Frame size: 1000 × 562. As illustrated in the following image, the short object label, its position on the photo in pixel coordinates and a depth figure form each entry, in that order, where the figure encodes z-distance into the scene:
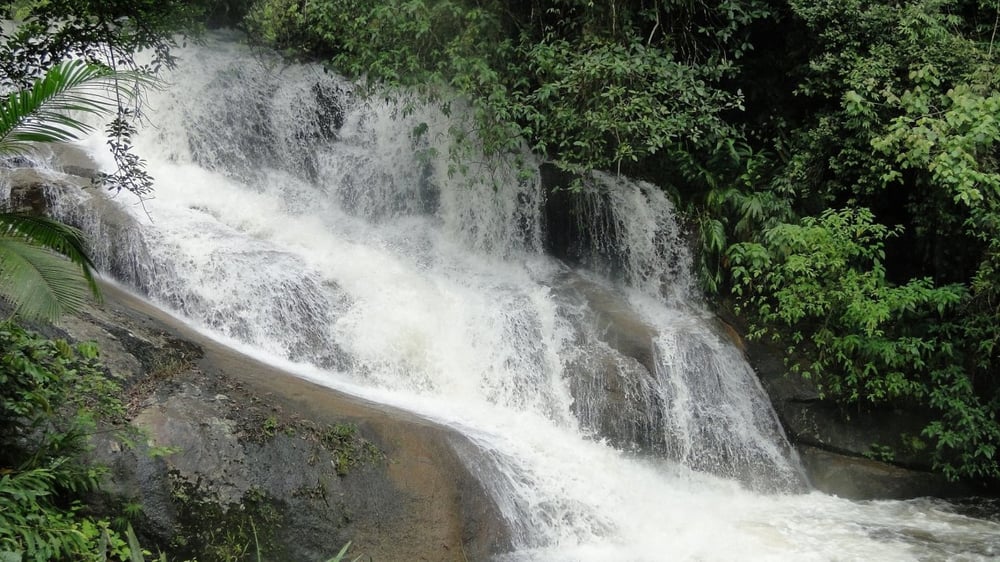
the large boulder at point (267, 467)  5.72
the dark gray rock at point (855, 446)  9.11
